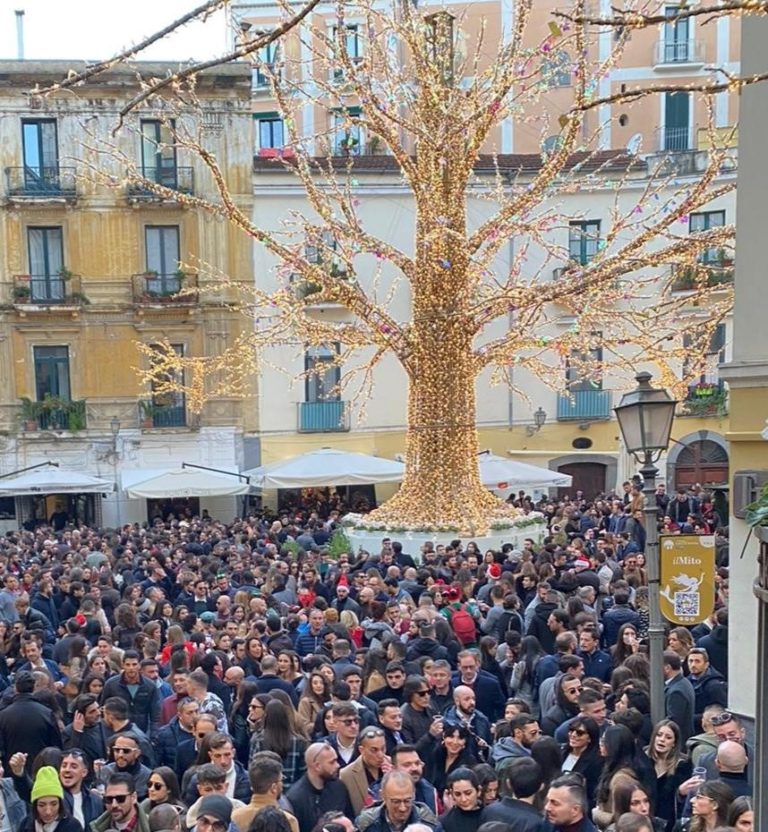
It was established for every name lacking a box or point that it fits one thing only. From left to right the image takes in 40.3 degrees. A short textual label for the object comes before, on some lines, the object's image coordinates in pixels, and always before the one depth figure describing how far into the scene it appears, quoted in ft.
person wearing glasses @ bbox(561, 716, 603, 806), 19.81
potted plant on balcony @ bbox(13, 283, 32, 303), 82.07
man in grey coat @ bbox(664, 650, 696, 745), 22.98
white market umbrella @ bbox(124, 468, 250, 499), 72.02
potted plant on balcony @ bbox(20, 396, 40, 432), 82.38
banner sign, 23.95
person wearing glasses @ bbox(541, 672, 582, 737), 23.08
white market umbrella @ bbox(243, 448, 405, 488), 67.97
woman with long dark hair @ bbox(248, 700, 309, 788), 20.51
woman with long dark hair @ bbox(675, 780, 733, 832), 15.88
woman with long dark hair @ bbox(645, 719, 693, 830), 19.58
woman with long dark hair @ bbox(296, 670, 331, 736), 23.49
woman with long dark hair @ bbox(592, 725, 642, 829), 18.47
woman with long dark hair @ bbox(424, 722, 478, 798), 20.74
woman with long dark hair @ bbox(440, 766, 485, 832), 17.37
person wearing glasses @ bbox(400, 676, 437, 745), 22.68
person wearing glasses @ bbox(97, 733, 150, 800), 19.90
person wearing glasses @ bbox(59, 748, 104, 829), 19.06
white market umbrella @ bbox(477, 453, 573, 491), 67.62
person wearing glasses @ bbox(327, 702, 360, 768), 20.62
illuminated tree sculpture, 51.83
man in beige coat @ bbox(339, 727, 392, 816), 19.13
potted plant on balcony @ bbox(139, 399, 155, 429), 84.28
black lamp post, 23.27
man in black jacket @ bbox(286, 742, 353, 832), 18.39
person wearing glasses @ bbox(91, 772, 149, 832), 17.56
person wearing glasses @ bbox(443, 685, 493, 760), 22.03
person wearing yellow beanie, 18.07
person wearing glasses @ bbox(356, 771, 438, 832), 16.76
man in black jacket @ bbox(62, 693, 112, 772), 22.39
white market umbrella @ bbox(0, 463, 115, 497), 72.18
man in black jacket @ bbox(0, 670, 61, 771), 22.77
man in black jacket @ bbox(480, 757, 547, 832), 16.61
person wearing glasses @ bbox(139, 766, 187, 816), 18.04
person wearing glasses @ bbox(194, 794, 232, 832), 15.46
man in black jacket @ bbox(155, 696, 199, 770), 22.56
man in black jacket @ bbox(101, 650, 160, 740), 25.29
